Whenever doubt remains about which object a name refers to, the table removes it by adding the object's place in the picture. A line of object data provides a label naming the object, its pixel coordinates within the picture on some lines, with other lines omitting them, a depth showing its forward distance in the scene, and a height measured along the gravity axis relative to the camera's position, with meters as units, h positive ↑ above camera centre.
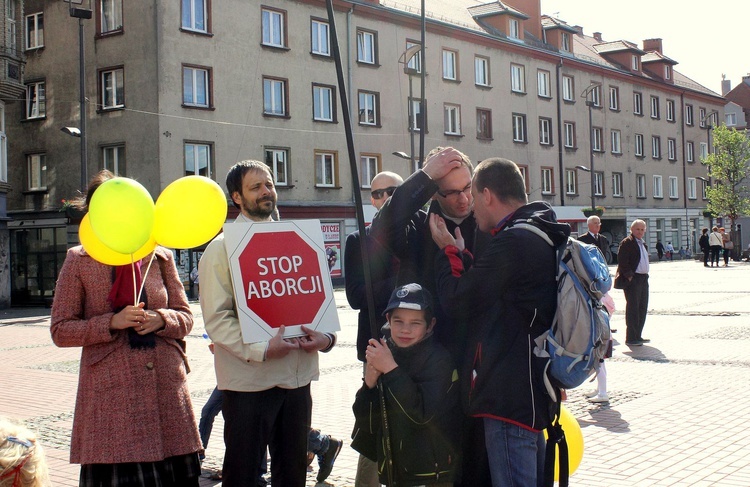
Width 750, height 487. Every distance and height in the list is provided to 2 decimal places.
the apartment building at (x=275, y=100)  29.95 +6.62
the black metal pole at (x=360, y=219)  3.27 +0.14
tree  57.00 +5.10
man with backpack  3.18 -0.33
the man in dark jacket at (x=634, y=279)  12.42 -0.52
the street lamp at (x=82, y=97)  23.02 +4.88
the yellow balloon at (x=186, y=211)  4.10 +0.23
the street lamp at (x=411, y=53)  31.04 +7.74
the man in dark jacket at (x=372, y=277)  3.95 -0.14
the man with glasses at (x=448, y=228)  3.43 +0.09
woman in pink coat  3.73 -0.57
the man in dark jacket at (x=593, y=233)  13.45 +0.23
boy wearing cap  3.29 -0.58
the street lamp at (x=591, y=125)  46.53 +7.28
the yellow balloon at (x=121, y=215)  3.73 +0.20
